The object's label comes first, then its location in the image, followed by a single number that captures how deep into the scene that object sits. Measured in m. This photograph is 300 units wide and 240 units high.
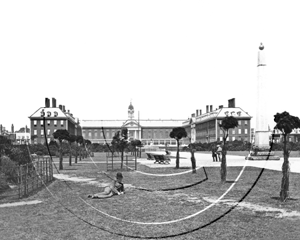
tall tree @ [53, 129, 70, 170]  25.16
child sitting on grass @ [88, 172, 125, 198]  11.96
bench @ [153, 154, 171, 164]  30.25
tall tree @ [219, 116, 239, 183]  15.65
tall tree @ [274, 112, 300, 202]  10.96
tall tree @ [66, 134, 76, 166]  27.30
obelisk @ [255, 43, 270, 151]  30.69
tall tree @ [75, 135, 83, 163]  35.97
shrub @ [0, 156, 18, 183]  17.06
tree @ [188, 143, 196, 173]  20.58
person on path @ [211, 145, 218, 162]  33.69
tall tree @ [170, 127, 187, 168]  23.53
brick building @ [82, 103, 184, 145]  142.38
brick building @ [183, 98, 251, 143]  102.81
